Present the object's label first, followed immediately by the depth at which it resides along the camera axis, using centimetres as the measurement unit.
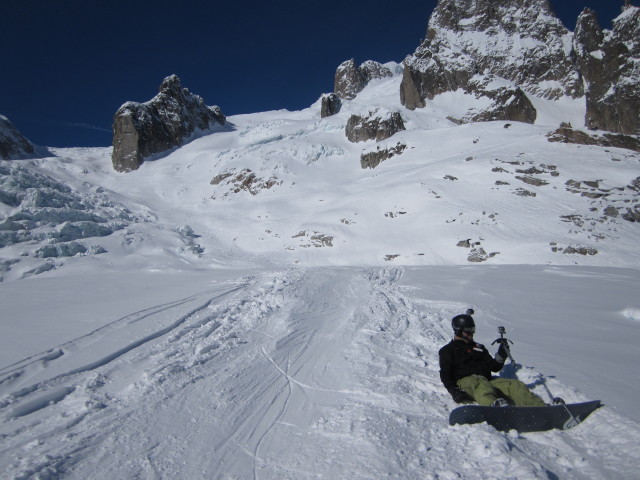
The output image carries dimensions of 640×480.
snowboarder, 392
